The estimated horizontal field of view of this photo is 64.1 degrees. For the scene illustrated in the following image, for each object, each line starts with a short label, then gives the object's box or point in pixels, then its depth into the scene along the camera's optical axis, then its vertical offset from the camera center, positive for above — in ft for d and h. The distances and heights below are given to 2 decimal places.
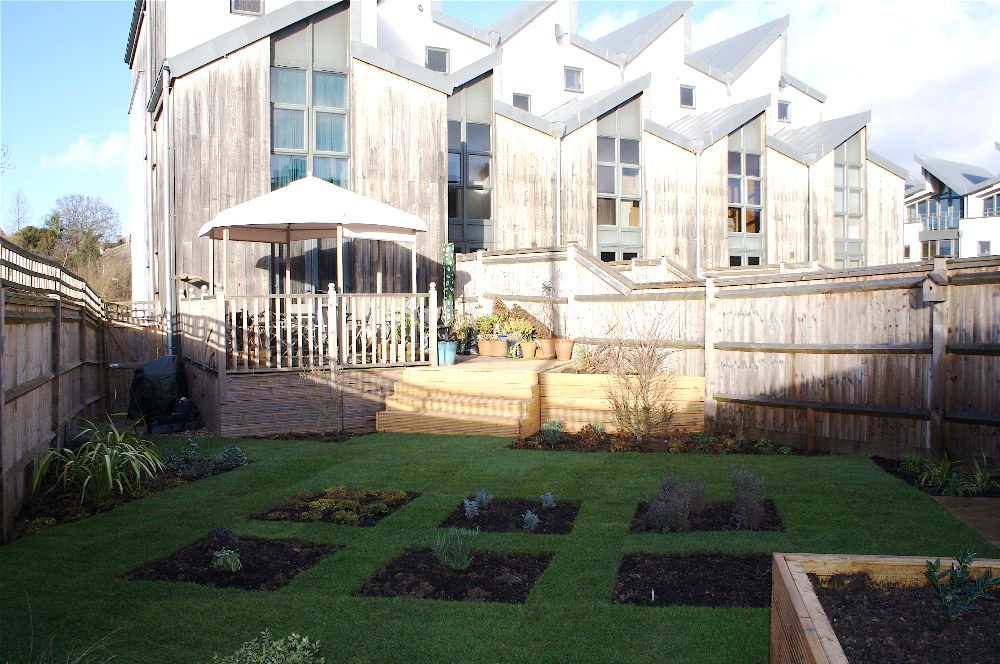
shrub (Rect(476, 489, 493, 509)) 23.26 -5.03
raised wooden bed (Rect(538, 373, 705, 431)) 36.50 -3.43
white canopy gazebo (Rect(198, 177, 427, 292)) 39.58 +5.76
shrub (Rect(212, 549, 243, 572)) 17.71 -5.19
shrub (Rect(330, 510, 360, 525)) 22.33 -5.35
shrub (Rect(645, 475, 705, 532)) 20.98 -4.84
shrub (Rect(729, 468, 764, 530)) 21.08 -4.77
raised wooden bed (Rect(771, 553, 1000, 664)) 9.72 -3.79
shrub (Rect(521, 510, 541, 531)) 21.33 -5.21
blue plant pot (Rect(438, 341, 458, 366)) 43.21 -1.37
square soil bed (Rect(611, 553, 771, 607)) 16.24 -5.50
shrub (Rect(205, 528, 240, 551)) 19.07 -5.08
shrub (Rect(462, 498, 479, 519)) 22.19 -5.09
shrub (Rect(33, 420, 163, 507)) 24.06 -4.43
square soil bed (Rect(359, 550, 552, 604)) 16.74 -5.55
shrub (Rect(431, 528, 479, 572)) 17.52 -4.96
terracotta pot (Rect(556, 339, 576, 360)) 45.93 -1.30
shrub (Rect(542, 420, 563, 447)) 34.35 -4.59
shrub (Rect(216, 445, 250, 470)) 30.32 -5.02
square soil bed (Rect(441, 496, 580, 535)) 21.70 -5.43
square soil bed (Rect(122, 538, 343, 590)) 17.52 -5.51
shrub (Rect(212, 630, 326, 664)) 12.39 -5.15
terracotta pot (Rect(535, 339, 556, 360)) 46.34 -1.32
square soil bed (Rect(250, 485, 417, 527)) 22.65 -5.33
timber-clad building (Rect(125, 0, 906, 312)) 50.01 +15.09
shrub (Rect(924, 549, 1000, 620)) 11.07 -3.72
